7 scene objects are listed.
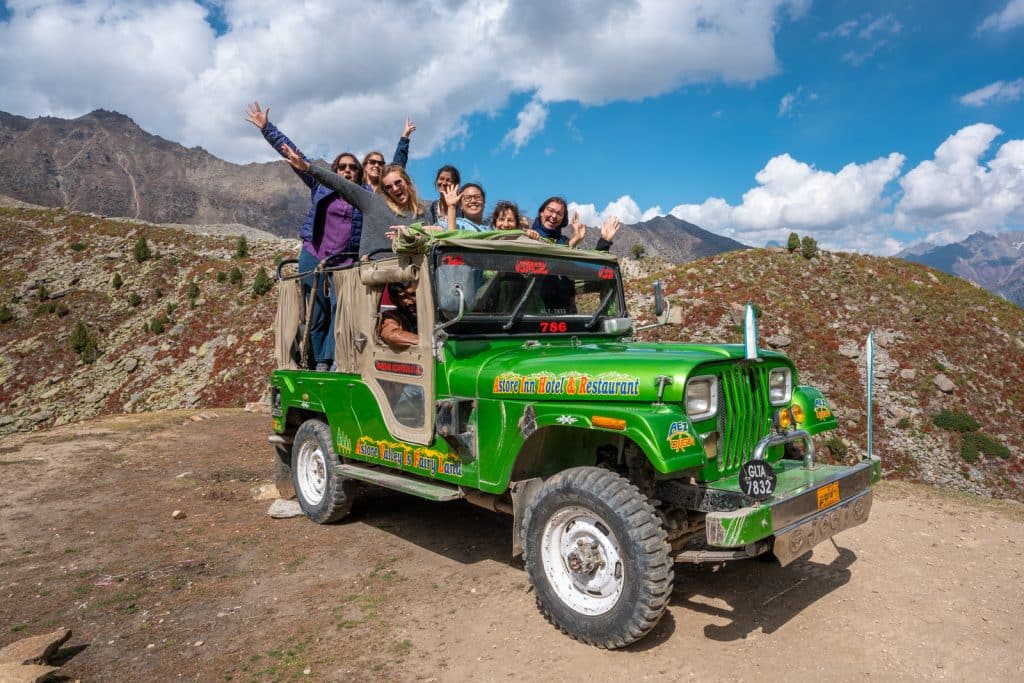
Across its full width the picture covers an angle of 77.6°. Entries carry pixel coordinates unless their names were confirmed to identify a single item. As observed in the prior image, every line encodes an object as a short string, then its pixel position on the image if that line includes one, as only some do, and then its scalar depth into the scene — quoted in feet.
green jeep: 12.00
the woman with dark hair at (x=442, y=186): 21.97
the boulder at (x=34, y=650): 12.23
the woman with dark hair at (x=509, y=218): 22.79
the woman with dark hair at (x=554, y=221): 23.06
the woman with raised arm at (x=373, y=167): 24.21
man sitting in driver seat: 17.21
